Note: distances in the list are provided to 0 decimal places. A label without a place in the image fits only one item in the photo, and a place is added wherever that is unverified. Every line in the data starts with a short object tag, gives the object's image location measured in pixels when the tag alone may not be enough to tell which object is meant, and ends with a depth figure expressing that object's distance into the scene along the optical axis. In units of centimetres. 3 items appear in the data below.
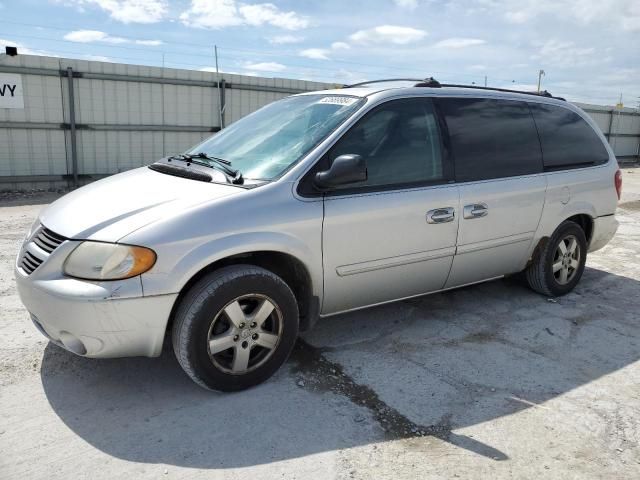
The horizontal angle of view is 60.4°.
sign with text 993
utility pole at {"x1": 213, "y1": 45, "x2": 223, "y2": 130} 1246
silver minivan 285
